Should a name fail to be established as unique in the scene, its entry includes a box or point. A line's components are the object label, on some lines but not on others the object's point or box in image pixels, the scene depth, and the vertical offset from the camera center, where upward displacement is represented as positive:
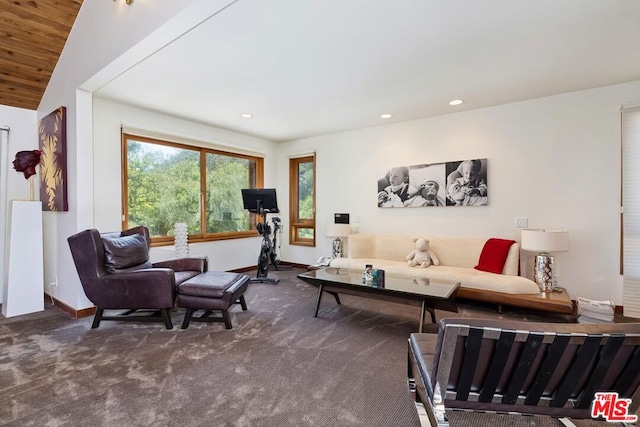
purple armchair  2.85 -0.71
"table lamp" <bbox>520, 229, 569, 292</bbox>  3.24 -0.45
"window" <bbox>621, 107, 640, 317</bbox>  3.18 -0.03
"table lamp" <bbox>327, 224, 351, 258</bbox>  4.94 -0.41
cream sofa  3.23 -0.80
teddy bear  4.06 -0.67
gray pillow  3.01 -0.46
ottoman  2.88 -0.87
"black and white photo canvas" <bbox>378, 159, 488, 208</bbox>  4.13 +0.34
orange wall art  3.27 +0.55
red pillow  3.67 -0.60
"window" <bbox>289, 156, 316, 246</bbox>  5.82 +0.13
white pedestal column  3.28 -0.61
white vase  4.32 -0.45
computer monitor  4.90 +0.15
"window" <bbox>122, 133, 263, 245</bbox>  4.11 +0.31
